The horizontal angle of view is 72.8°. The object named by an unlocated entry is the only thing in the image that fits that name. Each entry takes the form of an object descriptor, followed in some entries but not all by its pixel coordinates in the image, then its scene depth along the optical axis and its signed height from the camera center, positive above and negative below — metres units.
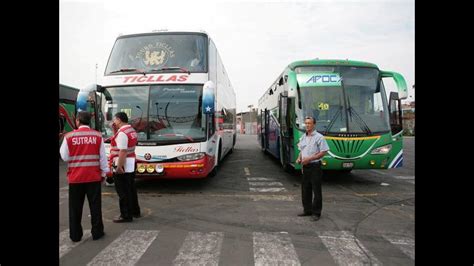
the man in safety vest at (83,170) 4.67 -0.59
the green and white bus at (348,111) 8.38 +0.55
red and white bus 7.54 +0.76
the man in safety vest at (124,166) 5.48 -0.63
